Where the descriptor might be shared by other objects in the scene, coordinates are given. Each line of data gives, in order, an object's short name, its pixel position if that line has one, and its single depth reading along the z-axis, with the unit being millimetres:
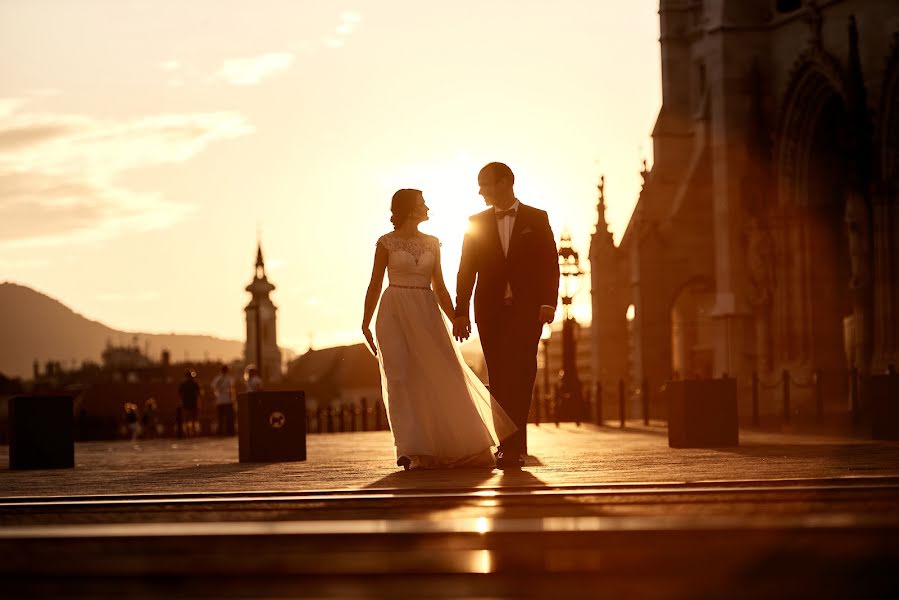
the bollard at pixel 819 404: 29147
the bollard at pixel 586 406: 40728
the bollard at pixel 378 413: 41156
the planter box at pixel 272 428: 17109
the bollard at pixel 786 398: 30250
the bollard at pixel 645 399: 34625
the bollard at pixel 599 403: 35062
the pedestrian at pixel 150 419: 56188
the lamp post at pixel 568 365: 39500
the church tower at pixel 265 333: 135125
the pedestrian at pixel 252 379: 37125
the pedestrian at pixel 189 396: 43250
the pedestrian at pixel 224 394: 39719
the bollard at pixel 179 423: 44341
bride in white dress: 12211
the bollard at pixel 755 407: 30000
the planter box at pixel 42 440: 17859
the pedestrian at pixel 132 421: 46744
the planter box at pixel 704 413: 16969
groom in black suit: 12305
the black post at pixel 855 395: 27250
